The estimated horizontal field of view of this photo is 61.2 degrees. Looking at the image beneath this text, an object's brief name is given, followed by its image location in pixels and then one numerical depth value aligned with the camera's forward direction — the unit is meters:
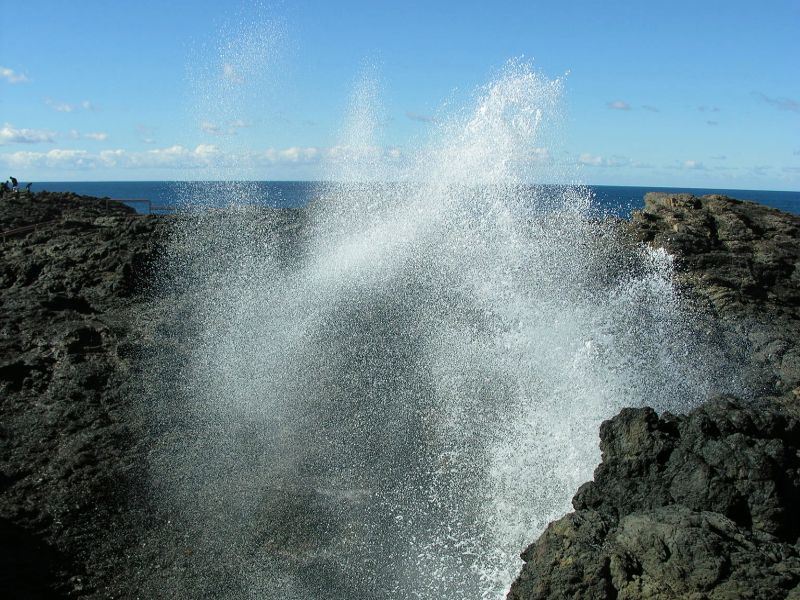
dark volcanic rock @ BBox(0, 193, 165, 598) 7.84
